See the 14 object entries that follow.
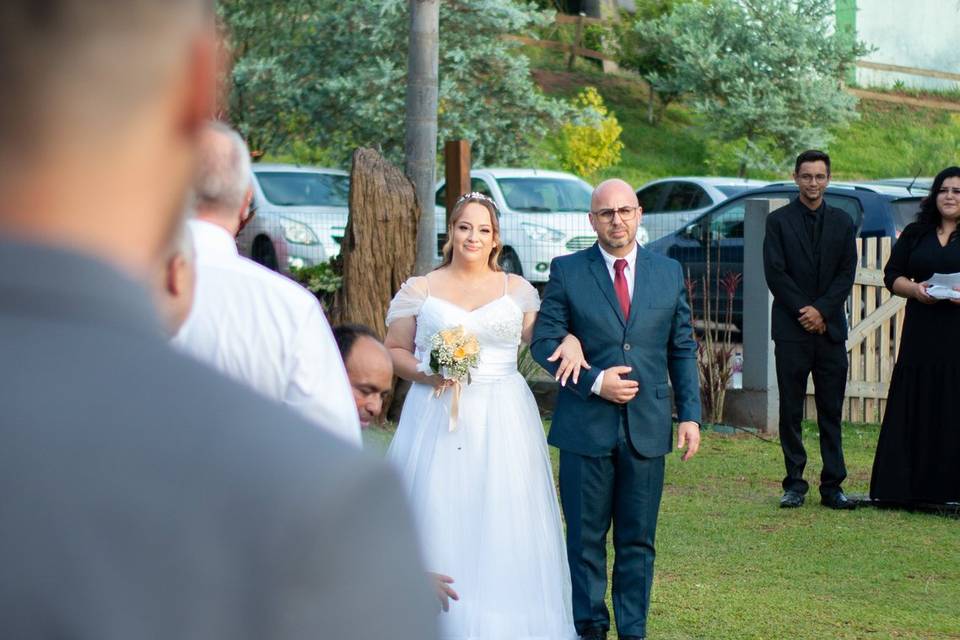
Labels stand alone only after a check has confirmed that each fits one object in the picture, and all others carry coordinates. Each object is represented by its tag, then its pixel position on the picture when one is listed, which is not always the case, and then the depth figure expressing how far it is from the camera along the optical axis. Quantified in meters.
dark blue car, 14.25
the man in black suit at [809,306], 9.70
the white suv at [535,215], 17.80
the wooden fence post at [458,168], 12.77
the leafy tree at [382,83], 26.33
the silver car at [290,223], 18.39
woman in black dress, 9.36
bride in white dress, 6.73
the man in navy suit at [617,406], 6.79
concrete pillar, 12.82
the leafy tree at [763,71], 33.66
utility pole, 14.66
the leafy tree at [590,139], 26.62
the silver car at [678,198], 19.64
